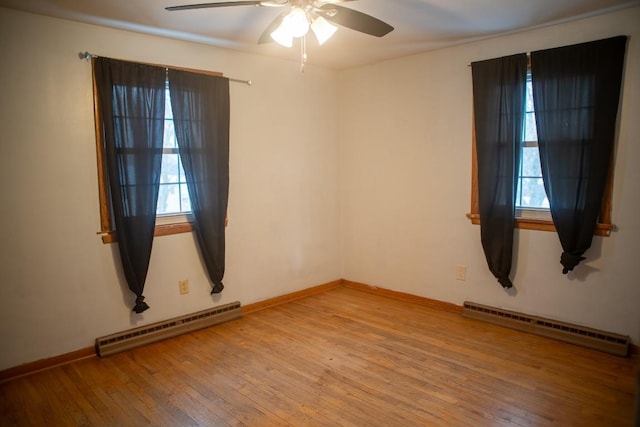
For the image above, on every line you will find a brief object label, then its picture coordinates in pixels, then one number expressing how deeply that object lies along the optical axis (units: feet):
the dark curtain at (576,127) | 9.53
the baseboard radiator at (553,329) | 9.81
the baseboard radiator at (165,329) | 10.20
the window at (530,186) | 10.92
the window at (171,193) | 11.14
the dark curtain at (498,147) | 10.85
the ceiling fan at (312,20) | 7.20
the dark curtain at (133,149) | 9.81
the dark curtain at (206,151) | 11.04
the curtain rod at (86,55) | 9.57
